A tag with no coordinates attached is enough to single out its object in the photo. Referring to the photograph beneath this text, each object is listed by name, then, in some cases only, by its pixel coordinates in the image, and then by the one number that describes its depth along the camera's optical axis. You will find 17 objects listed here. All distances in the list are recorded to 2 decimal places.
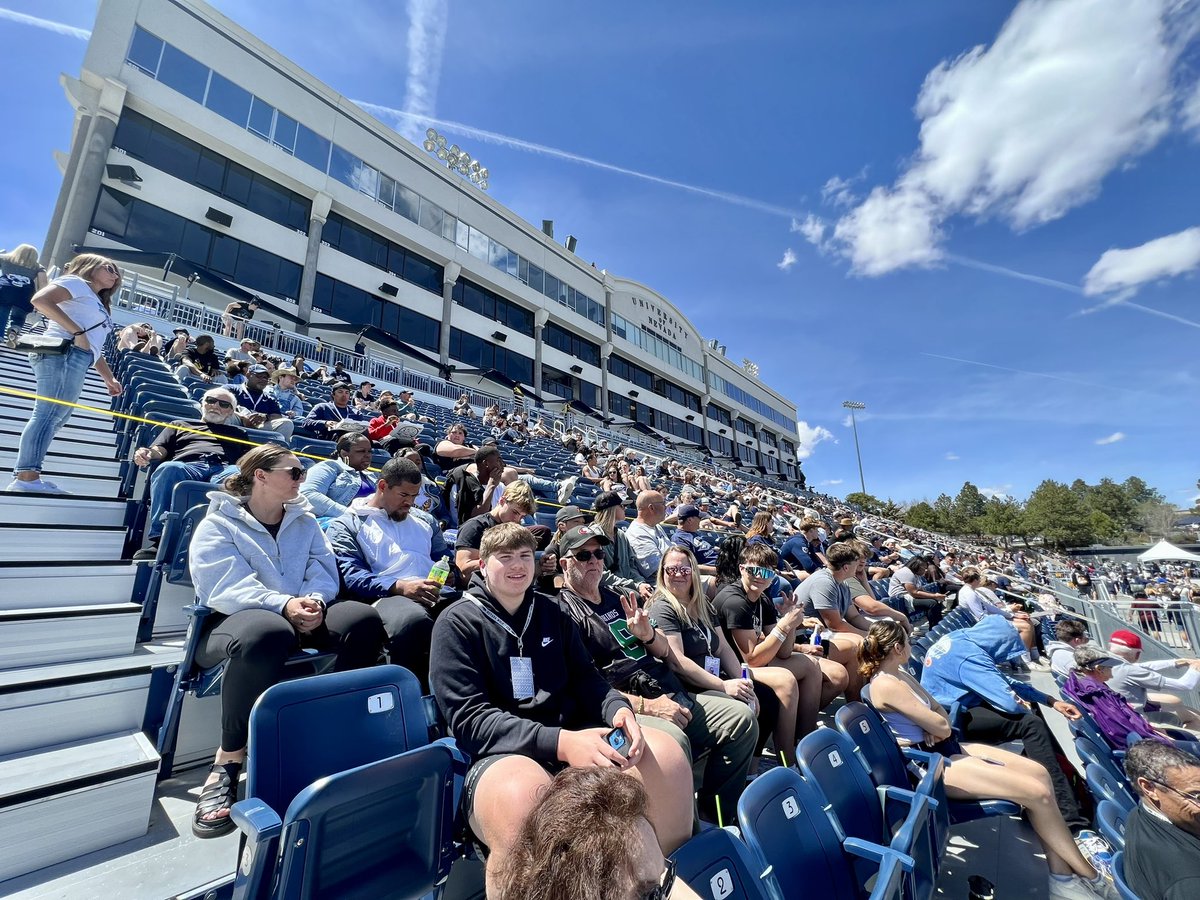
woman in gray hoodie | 2.06
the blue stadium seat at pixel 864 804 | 2.08
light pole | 55.56
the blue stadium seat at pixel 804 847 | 1.67
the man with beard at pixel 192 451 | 3.48
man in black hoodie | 1.68
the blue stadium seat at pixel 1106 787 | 2.77
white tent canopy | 22.81
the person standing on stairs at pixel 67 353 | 3.56
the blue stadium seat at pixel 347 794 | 1.36
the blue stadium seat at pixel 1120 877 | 2.09
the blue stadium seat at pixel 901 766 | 2.57
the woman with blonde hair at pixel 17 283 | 6.79
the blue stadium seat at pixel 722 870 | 1.48
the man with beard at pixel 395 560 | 2.65
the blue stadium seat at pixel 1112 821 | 2.44
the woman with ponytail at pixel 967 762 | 2.66
